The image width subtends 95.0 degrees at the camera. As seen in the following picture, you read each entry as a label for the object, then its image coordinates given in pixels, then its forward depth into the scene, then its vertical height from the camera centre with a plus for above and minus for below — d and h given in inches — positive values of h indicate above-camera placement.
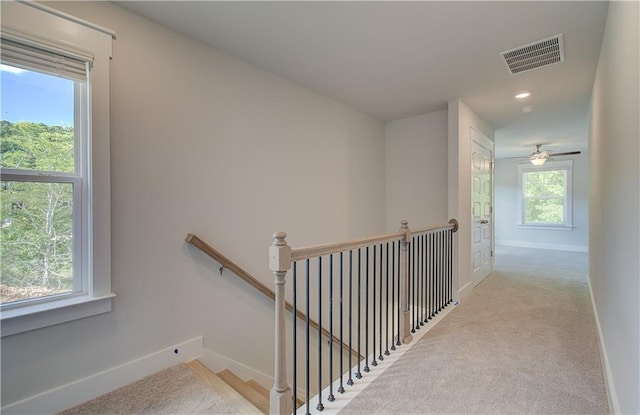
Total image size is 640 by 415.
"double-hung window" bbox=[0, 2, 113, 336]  58.8 +8.6
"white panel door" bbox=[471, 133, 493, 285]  149.2 -1.8
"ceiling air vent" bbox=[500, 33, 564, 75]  85.3 +47.1
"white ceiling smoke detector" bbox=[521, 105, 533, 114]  138.4 +46.9
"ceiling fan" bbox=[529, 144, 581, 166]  216.2 +36.0
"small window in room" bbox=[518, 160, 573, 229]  268.1 +10.2
